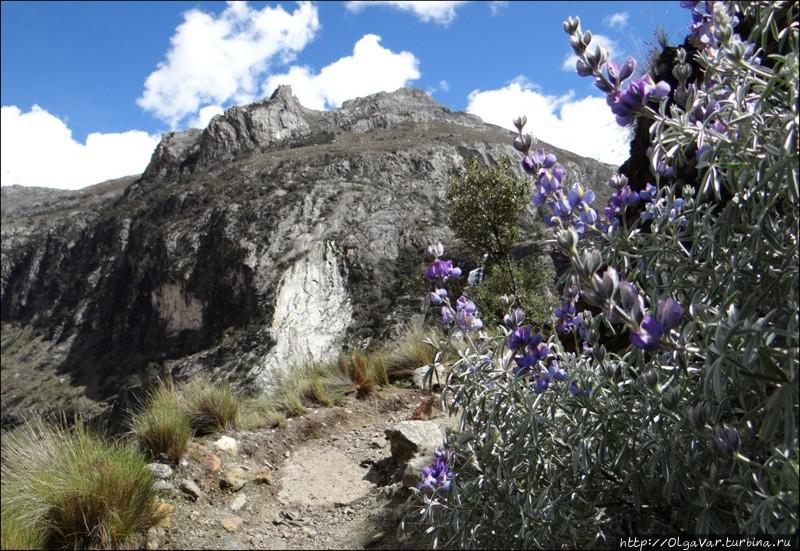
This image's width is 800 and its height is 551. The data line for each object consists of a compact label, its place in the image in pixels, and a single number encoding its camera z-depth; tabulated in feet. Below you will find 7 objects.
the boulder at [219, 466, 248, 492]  13.12
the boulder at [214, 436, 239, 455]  15.08
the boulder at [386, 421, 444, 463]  13.37
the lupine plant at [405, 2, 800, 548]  5.39
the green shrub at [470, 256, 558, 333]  30.19
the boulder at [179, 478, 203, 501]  12.12
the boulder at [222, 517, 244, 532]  10.81
